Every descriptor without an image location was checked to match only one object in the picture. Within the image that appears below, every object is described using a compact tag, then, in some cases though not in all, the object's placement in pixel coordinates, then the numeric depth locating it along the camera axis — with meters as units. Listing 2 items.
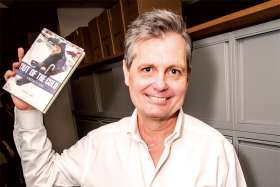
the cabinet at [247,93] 1.02
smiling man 0.95
